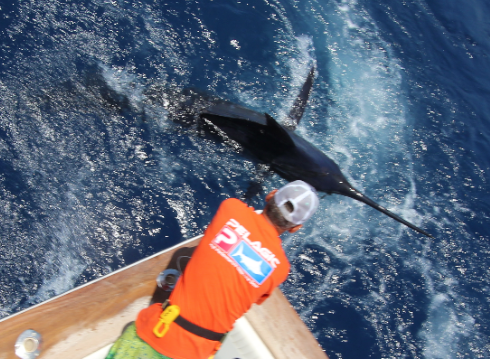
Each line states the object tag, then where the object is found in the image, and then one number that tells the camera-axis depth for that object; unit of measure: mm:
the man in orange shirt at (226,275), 3027
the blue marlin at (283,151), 7802
